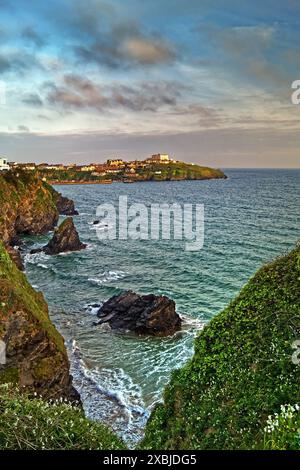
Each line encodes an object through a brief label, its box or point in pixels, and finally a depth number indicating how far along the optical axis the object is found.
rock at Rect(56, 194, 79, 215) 98.62
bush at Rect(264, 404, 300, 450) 7.29
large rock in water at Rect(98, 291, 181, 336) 30.58
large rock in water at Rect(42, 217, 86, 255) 57.03
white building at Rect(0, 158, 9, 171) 155.70
